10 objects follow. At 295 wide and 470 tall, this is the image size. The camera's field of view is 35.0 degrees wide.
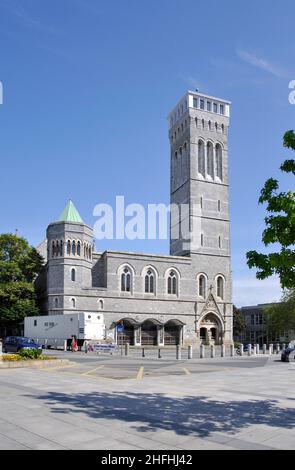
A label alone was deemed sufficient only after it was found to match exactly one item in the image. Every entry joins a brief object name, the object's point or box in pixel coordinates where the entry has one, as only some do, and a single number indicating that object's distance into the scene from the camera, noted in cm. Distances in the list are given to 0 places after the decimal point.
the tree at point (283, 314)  6319
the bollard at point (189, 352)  3422
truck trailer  4222
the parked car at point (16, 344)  3606
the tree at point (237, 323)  8394
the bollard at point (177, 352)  3308
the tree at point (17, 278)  5562
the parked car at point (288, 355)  3256
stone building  5662
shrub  2419
